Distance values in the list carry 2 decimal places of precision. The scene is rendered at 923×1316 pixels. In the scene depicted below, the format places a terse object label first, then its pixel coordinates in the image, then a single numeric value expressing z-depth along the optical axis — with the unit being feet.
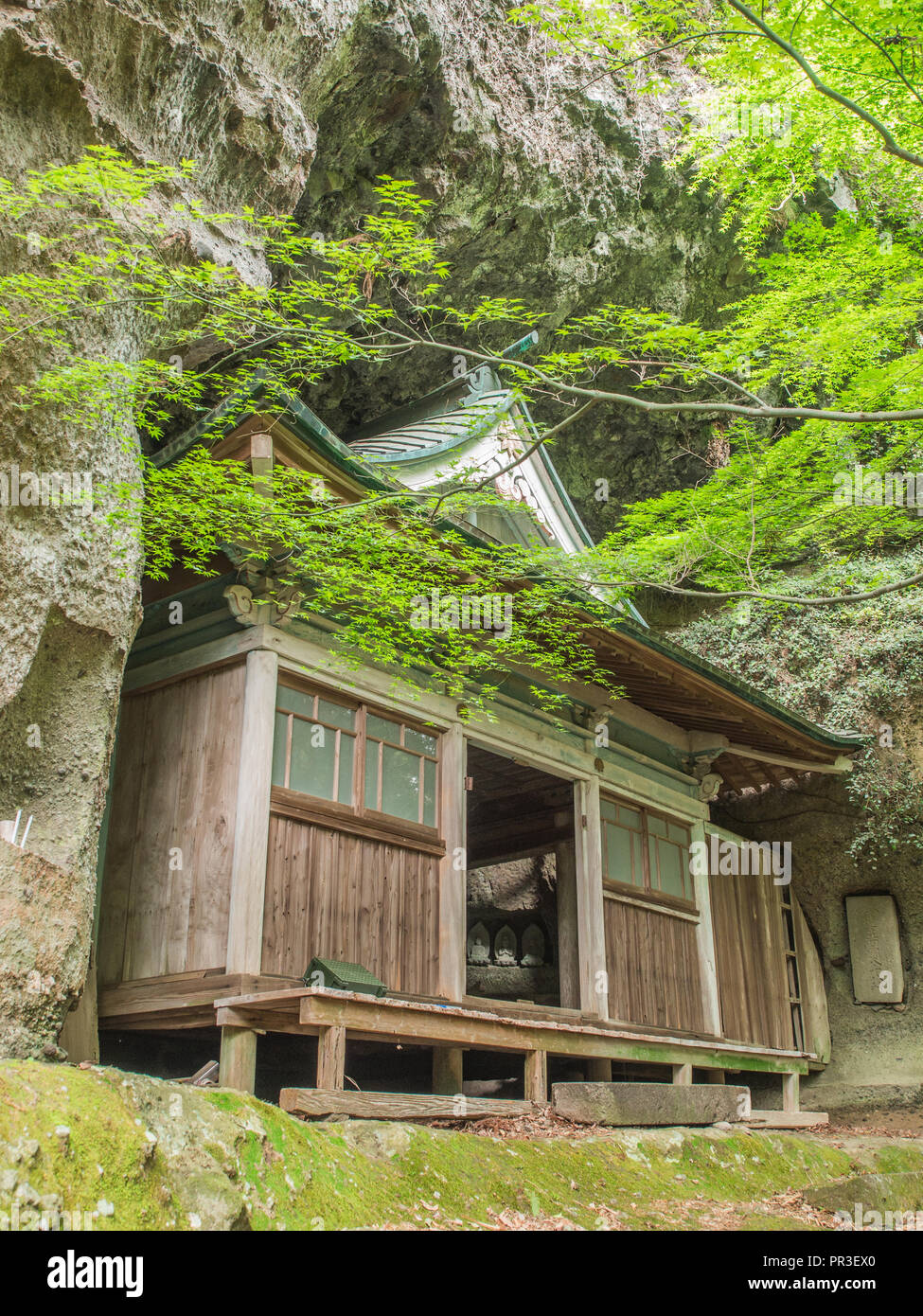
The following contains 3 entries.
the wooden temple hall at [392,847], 21.40
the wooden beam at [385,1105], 16.48
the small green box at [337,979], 20.57
